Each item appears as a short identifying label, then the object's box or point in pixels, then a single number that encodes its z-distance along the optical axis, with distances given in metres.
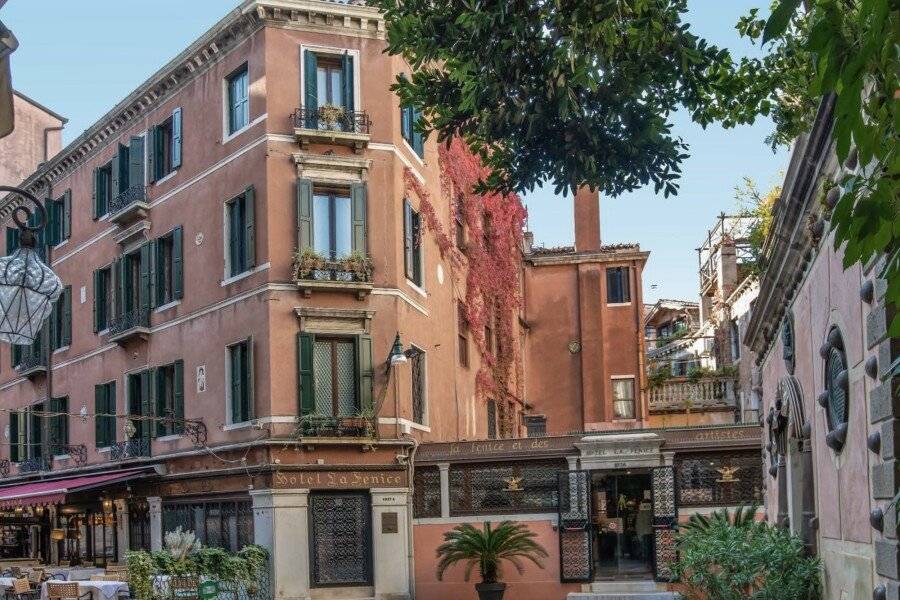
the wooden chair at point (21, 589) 23.88
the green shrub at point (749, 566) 12.51
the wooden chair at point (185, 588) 21.38
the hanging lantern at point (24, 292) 6.88
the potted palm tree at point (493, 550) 25.48
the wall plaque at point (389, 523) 26.33
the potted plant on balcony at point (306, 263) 26.27
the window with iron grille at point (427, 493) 26.92
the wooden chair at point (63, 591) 21.58
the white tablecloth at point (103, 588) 21.97
